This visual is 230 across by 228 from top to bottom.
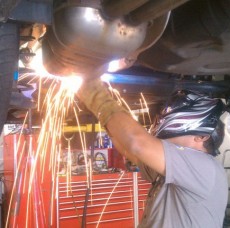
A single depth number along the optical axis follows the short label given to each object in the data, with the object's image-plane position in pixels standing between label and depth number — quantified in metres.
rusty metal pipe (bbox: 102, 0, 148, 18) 1.10
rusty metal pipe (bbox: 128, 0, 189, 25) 1.11
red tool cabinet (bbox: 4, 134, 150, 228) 4.51
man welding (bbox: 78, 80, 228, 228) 1.69
